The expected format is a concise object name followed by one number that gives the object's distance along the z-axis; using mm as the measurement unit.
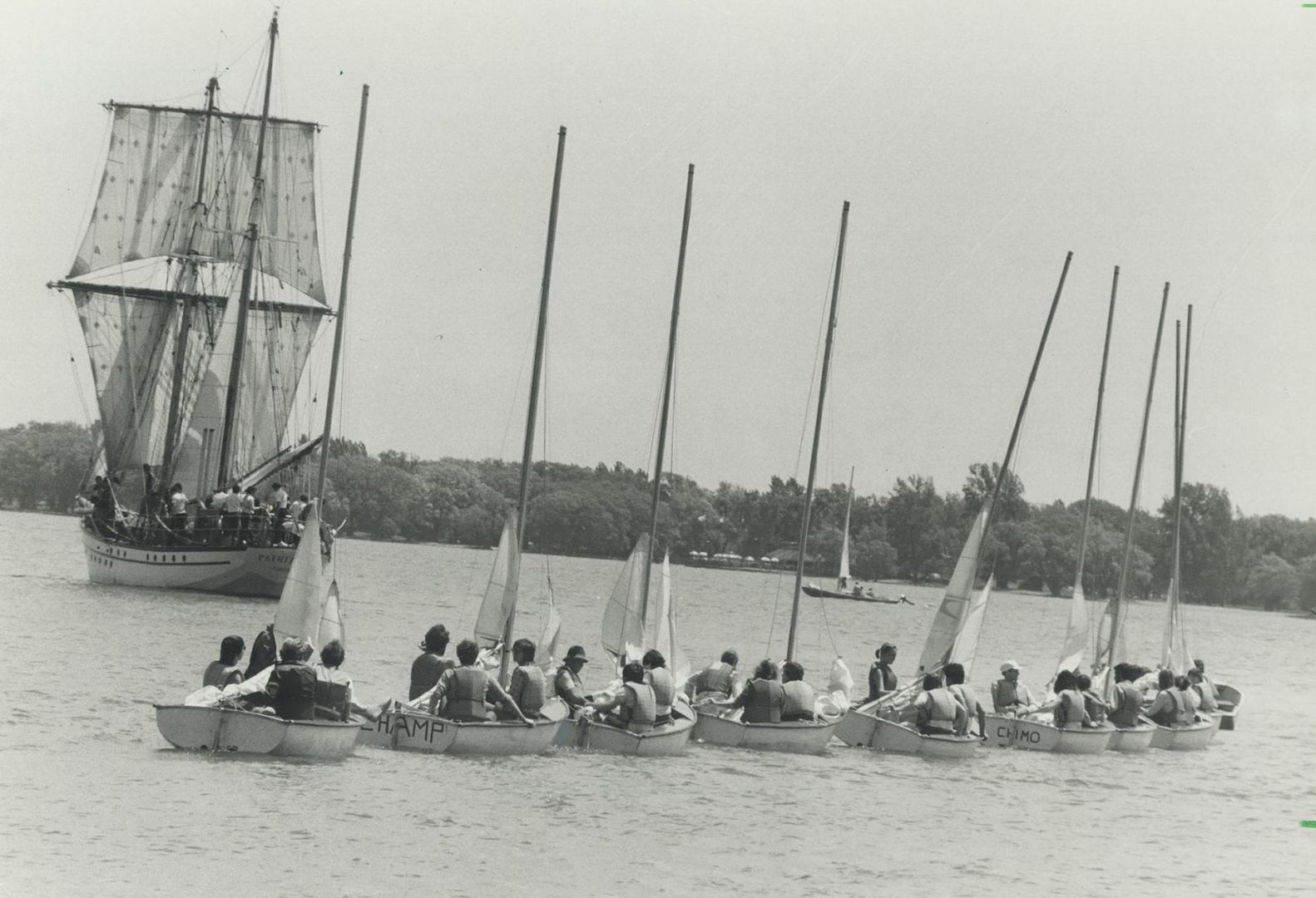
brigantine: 73750
